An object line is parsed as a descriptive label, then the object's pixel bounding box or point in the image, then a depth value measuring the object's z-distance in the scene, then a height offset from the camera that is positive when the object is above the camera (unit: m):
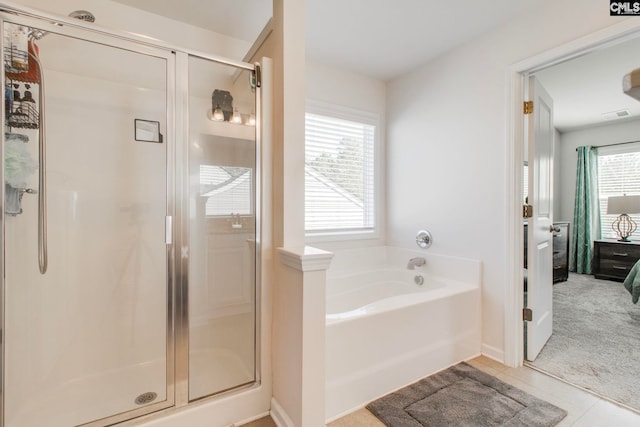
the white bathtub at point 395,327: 1.64 -0.75
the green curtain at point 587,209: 4.77 +0.07
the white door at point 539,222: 2.12 -0.06
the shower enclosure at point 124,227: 1.54 -0.09
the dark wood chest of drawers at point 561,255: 4.25 -0.62
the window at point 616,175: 4.44 +0.60
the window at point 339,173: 2.76 +0.39
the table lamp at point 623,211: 4.15 +0.03
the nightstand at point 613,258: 4.18 -0.65
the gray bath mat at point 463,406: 1.53 -1.08
